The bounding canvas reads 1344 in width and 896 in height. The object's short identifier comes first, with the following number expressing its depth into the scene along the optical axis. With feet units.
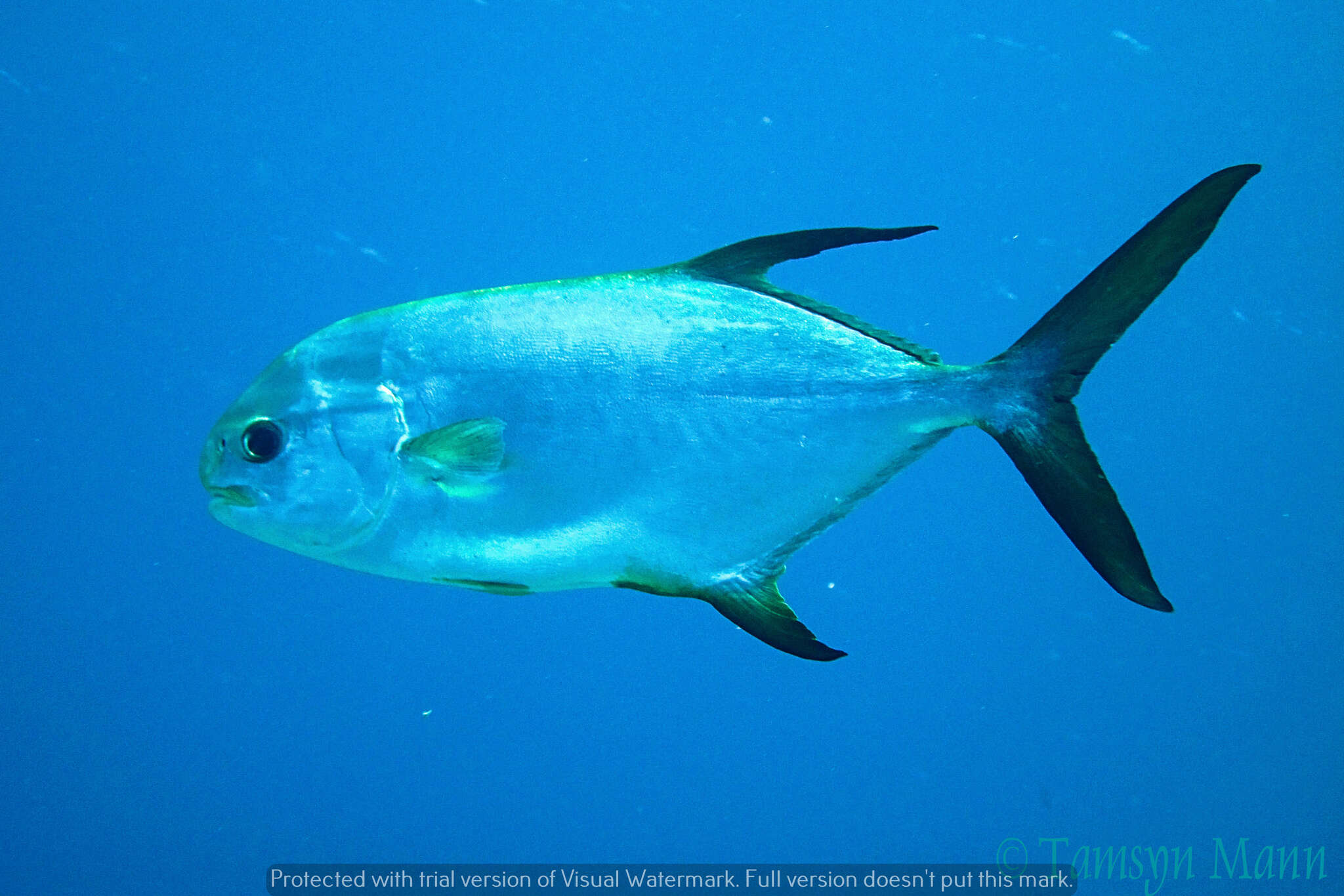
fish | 3.67
